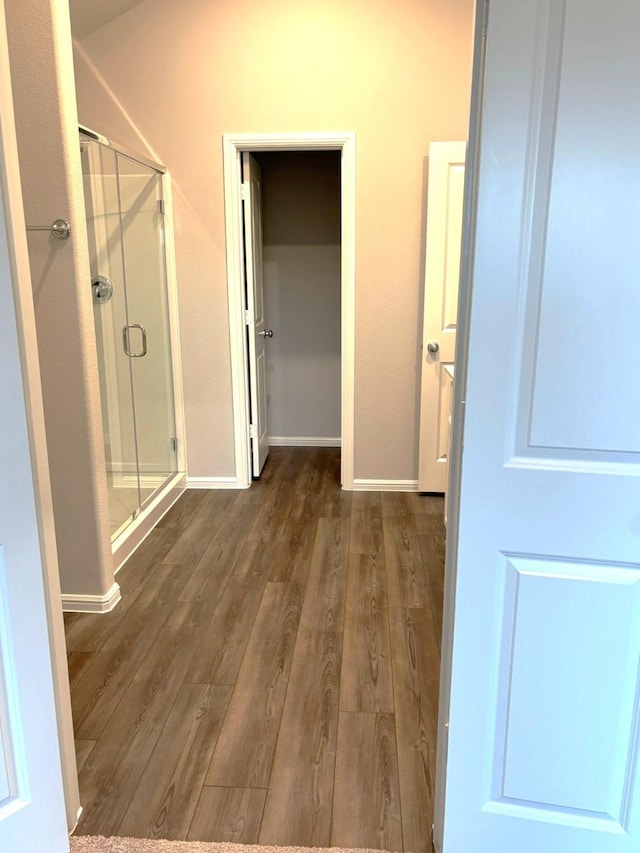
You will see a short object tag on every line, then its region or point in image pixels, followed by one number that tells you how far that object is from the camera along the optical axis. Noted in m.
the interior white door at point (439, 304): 3.57
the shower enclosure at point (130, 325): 3.18
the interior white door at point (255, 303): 3.96
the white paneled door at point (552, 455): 1.11
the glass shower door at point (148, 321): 3.49
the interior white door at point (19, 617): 1.30
